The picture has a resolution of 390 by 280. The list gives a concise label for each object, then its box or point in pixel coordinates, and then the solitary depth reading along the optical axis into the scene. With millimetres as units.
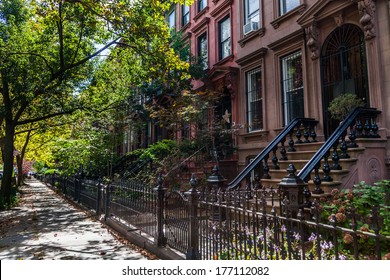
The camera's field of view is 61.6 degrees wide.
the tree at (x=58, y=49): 10477
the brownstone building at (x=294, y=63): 7801
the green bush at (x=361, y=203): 4305
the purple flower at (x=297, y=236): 3456
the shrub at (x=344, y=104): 8187
